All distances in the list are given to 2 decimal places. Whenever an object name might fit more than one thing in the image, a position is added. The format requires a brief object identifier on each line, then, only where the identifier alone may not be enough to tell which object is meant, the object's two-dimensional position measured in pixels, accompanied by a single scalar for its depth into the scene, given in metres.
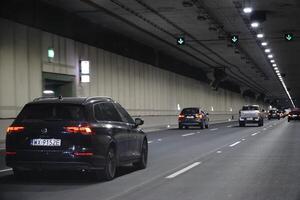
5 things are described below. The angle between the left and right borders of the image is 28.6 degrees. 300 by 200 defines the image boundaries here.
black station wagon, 10.31
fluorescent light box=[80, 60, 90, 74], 30.06
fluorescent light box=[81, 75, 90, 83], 29.38
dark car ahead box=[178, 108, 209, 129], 41.94
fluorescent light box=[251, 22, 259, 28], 31.21
